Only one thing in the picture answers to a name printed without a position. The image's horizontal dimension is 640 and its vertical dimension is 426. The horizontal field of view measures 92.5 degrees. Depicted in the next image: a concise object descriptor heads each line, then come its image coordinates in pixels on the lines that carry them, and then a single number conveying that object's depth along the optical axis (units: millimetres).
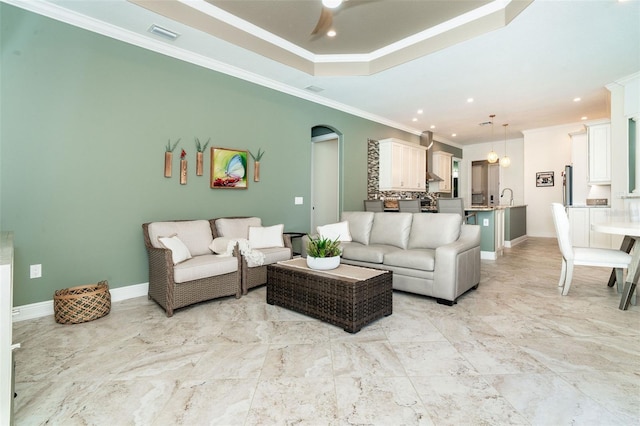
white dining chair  3199
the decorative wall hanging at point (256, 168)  4543
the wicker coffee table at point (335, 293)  2455
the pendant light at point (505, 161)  7863
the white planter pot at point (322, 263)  2832
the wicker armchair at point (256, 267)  3477
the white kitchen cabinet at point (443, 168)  8522
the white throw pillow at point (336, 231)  4180
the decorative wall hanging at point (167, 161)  3609
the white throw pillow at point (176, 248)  2986
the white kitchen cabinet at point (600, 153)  5484
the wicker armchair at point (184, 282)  2826
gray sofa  3141
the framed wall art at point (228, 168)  4059
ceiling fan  2336
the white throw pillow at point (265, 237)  3863
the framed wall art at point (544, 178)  8016
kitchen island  5527
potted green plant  2838
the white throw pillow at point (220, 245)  3475
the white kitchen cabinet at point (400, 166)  6844
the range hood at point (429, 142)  8094
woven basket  2633
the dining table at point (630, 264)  2799
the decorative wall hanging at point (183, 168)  3734
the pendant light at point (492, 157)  7488
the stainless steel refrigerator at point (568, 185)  6512
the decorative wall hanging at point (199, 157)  3887
